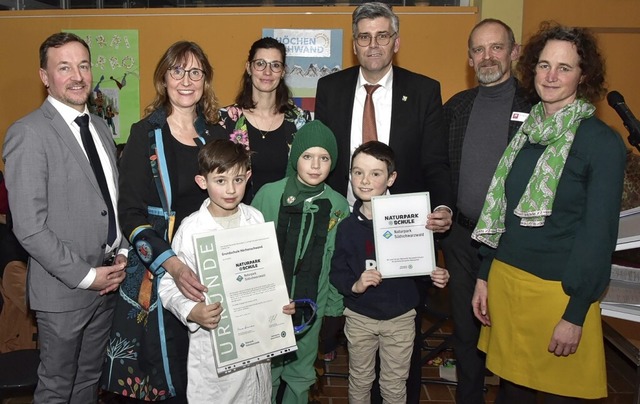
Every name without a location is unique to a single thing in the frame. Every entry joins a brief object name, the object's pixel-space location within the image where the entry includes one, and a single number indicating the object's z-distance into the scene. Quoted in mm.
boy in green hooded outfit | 2961
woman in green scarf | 2443
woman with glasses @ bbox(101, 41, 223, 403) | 2824
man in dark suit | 3270
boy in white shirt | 2672
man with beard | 3363
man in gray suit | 2668
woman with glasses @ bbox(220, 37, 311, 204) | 3336
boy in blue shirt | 2953
